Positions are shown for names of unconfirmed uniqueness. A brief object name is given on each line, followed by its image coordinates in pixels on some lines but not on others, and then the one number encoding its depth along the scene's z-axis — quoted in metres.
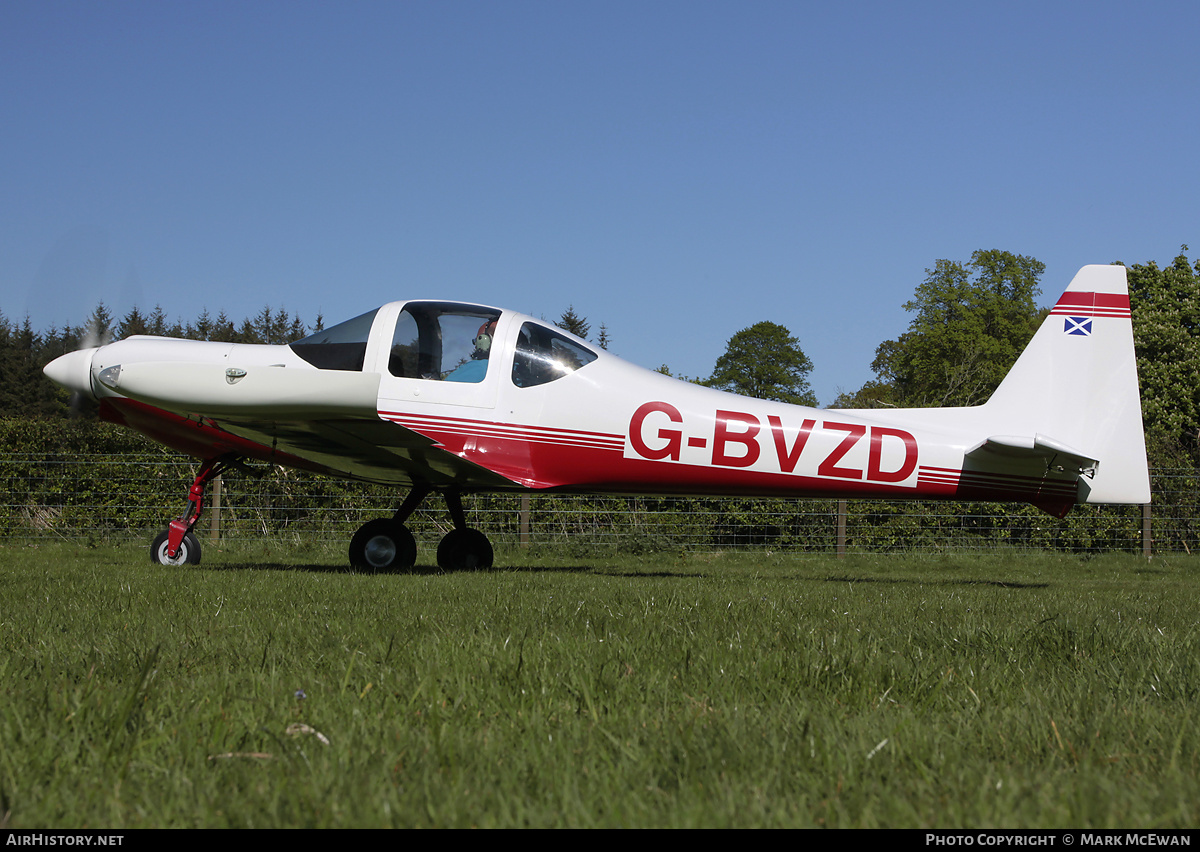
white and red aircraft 6.96
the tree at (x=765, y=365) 55.16
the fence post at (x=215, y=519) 11.71
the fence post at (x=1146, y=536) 12.79
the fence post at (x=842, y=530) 12.44
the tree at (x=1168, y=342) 29.67
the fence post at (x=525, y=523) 12.12
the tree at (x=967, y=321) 43.75
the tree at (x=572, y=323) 48.31
